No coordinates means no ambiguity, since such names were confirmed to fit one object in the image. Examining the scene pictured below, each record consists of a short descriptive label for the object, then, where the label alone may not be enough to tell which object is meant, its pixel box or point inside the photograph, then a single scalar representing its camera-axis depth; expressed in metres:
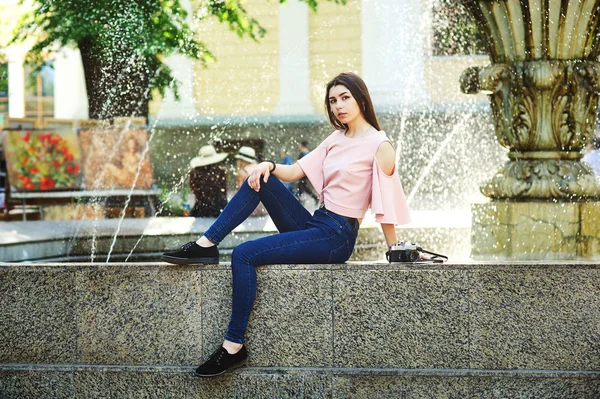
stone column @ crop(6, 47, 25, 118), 27.38
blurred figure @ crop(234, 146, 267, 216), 13.70
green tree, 14.73
